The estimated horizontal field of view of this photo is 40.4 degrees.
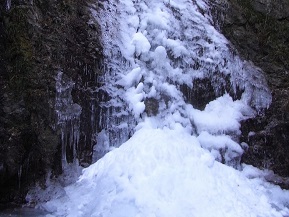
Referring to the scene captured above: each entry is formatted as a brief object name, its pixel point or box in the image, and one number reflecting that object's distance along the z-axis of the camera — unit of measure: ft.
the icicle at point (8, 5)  20.04
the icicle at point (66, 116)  19.66
